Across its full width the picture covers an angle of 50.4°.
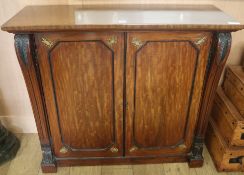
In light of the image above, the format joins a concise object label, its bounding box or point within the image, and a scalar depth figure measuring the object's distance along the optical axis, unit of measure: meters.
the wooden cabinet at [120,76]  1.26
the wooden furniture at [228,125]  1.61
